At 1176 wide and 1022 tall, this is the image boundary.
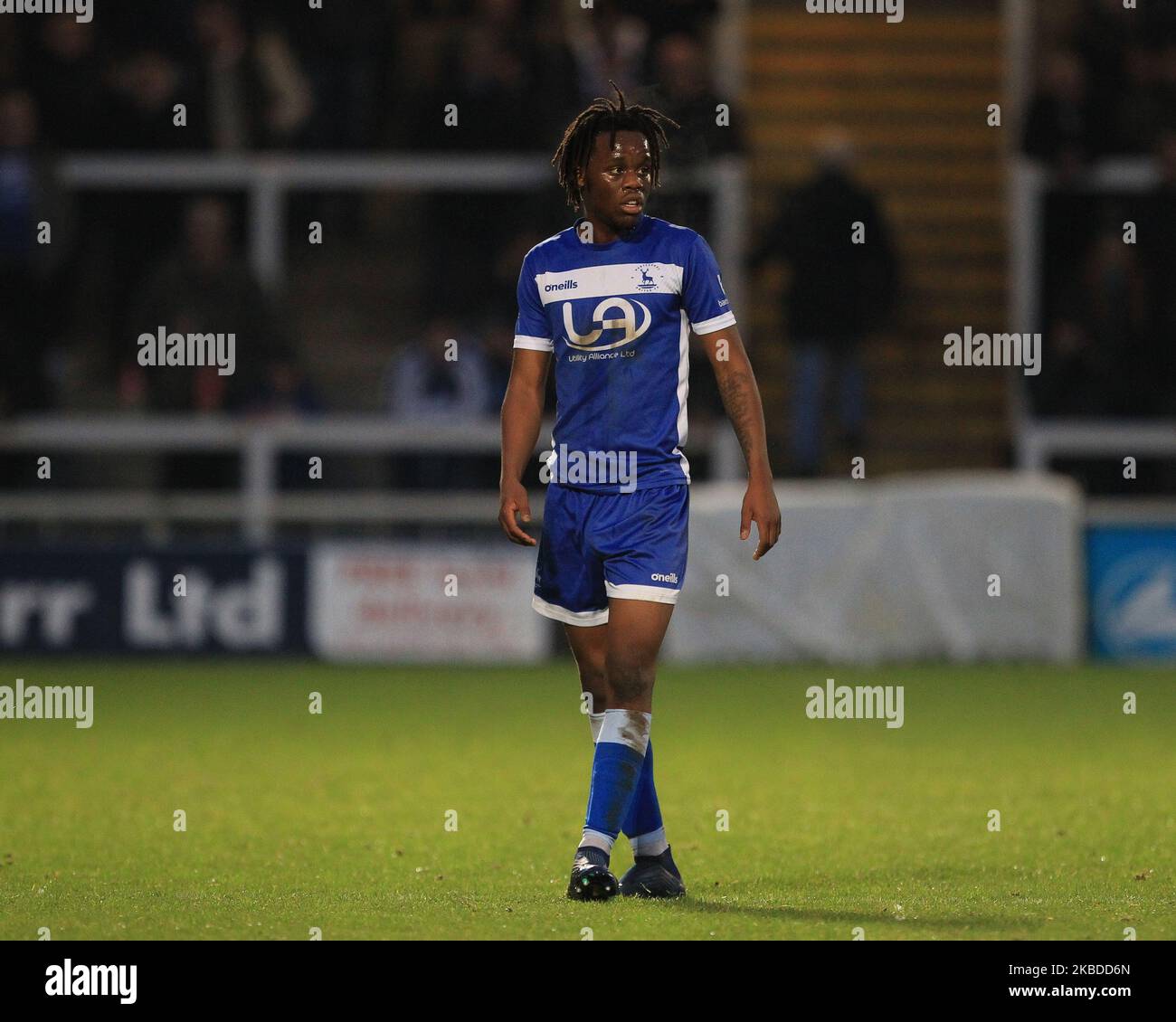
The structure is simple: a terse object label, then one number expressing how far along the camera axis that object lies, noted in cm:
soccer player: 613
